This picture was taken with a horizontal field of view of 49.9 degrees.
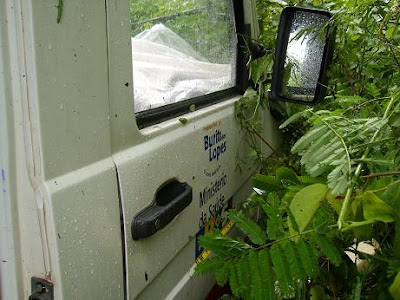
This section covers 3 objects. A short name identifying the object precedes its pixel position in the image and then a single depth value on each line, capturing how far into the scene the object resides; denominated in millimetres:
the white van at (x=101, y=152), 940
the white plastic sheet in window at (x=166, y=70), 1442
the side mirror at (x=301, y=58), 1984
